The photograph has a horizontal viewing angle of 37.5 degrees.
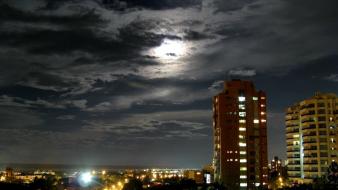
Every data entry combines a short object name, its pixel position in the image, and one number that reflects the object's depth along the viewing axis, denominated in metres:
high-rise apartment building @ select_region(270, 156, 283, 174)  172.55
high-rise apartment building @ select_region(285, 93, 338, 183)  116.84
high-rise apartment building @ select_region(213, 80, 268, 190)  117.06
